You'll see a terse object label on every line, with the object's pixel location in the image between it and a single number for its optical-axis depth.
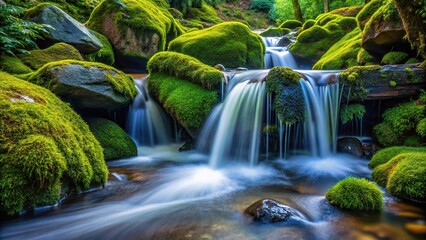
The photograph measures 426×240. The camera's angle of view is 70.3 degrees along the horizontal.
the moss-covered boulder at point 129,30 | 11.15
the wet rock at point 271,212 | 3.38
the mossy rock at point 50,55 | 7.31
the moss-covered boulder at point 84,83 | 5.52
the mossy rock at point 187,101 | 6.86
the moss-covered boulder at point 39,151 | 3.34
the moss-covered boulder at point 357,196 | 3.68
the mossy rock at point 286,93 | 6.10
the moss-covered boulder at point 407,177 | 3.94
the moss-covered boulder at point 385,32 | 6.91
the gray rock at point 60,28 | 8.34
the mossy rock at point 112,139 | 6.25
